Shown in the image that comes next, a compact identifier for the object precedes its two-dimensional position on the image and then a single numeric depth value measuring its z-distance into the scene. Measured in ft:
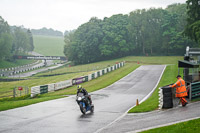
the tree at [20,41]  430.61
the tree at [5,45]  327.88
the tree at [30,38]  516.57
